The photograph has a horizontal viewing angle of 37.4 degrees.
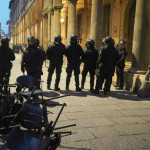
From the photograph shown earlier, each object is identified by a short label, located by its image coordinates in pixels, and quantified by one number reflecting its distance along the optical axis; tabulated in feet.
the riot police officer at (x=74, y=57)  23.62
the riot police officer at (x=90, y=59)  23.77
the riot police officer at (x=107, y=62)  22.35
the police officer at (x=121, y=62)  25.12
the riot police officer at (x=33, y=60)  20.31
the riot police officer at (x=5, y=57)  20.61
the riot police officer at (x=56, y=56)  23.50
